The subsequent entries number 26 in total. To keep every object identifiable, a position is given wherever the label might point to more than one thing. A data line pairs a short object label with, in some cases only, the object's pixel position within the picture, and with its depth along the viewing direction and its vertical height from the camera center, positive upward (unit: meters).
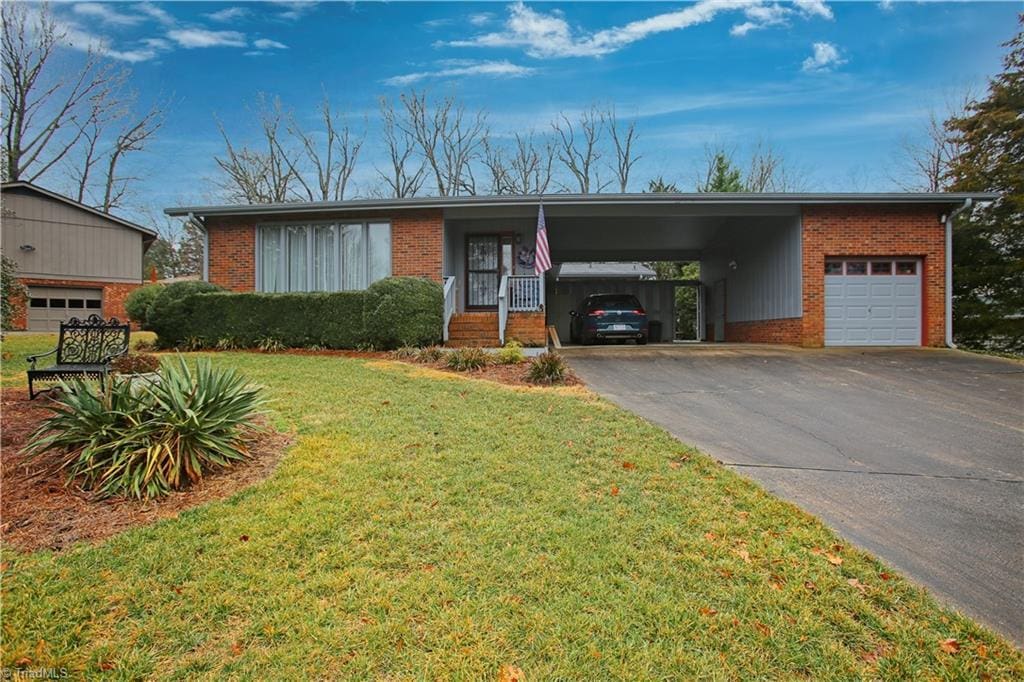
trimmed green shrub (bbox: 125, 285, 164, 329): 14.06 +0.86
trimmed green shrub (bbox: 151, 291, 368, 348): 11.49 +0.30
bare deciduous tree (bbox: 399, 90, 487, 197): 29.91 +11.45
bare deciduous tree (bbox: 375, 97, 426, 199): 30.58 +9.95
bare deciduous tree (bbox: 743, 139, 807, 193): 29.53 +9.07
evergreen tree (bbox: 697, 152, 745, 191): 28.95 +8.75
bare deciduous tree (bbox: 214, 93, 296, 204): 29.92 +9.53
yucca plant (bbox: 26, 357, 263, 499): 3.67 -0.75
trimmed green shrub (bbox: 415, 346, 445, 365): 10.00 -0.46
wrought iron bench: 6.85 -0.11
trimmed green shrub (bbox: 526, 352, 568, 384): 7.95 -0.61
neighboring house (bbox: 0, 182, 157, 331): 19.25 +3.13
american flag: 12.22 +1.92
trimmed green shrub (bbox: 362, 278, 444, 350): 11.19 +0.37
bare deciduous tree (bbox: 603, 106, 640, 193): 30.25 +11.01
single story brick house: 12.80 +2.11
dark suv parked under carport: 14.50 +0.32
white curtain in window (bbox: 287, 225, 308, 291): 14.14 +2.02
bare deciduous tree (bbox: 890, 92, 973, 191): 21.83 +7.47
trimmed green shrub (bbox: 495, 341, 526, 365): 9.56 -0.45
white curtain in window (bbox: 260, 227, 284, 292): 14.21 +1.98
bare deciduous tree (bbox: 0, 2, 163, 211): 23.14 +10.84
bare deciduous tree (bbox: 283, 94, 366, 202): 30.09 +10.43
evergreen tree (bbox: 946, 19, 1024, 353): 13.21 +2.57
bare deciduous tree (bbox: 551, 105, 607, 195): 30.25 +11.04
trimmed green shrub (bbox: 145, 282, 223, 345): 11.55 +0.53
